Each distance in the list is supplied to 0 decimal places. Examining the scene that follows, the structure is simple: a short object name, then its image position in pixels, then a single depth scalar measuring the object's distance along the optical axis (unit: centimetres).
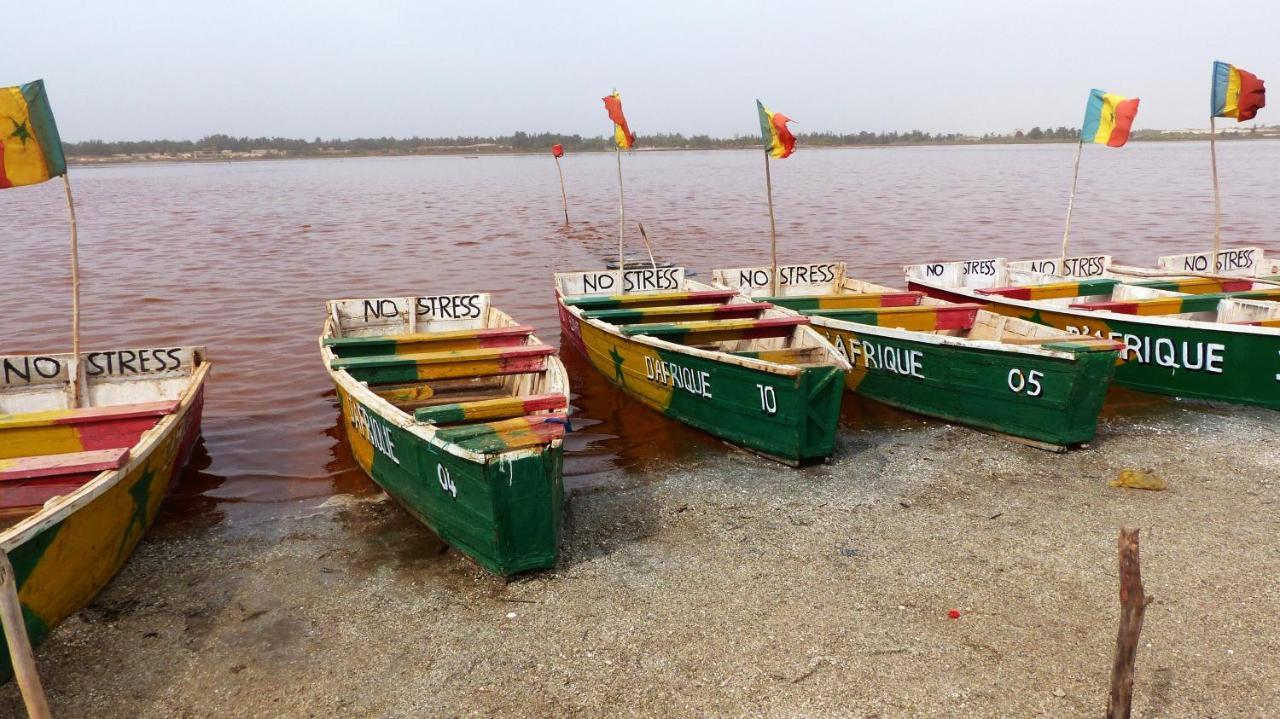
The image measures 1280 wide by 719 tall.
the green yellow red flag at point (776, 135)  1150
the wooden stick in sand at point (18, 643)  379
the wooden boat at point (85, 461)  530
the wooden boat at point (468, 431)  600
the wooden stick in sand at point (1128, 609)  388
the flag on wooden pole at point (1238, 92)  1202
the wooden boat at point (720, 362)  811
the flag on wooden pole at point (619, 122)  1339
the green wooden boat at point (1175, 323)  927
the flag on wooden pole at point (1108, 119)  1255
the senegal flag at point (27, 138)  713
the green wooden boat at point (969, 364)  826
